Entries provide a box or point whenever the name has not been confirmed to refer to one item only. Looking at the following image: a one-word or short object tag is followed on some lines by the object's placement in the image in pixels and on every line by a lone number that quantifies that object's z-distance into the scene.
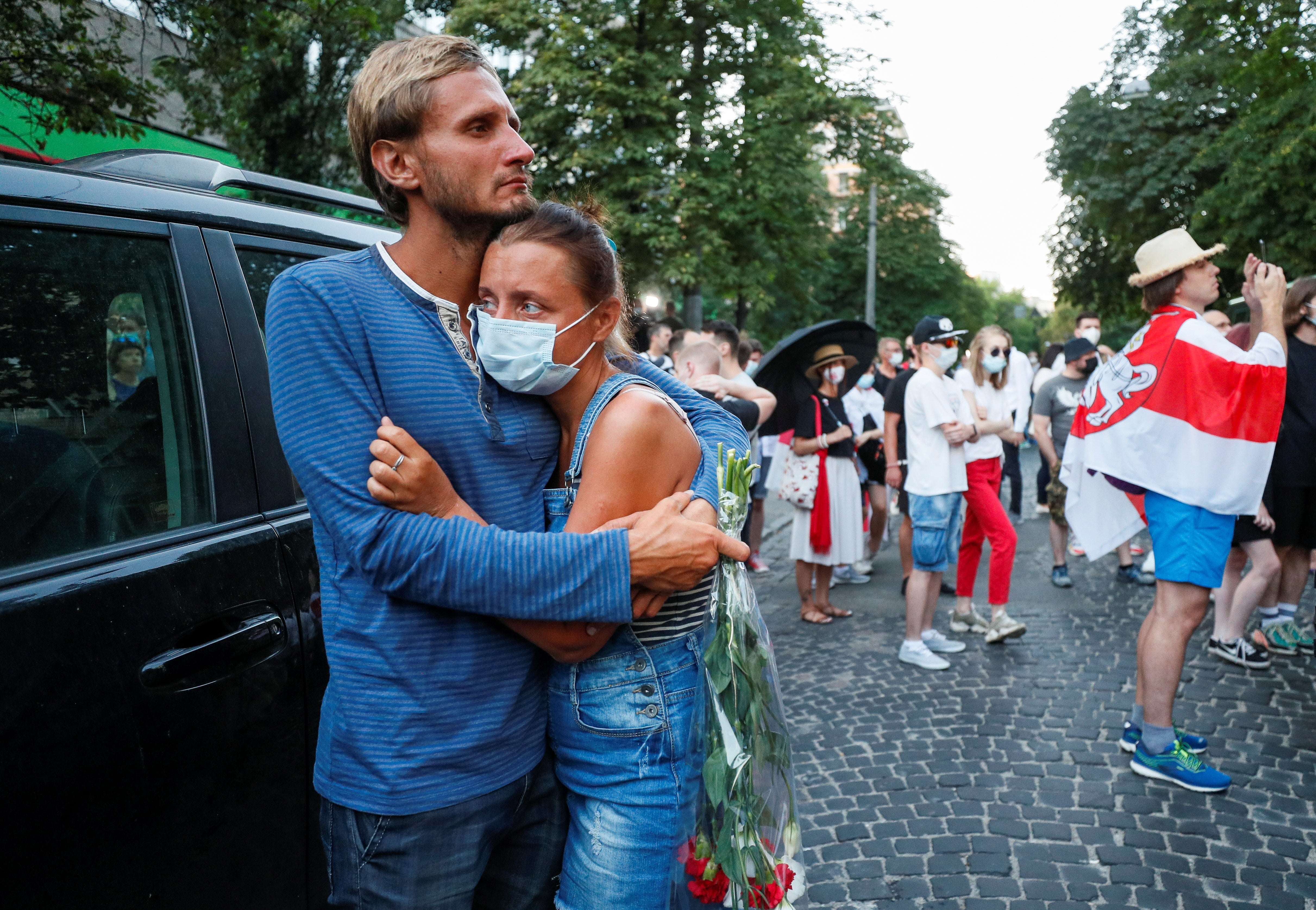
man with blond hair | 1.41
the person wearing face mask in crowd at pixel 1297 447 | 5.40
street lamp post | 26.72
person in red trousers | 6.10
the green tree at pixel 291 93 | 8.43
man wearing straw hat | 3.87
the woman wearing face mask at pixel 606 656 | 1.60
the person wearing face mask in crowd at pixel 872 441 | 8.83
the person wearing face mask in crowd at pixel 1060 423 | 7.87
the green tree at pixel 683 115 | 16.92
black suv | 1.49
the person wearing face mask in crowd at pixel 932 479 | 5.73
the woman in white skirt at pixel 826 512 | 6.89
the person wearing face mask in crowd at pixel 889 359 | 11.38
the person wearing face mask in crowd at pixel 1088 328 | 10.03
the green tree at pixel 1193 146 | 15.28
